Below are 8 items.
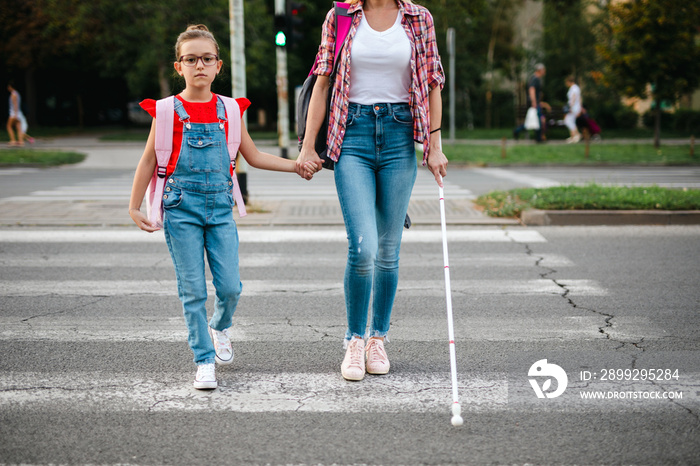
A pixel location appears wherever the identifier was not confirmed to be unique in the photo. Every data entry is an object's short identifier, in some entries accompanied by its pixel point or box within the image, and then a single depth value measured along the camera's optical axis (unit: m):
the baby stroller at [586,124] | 22.55
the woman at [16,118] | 21.53
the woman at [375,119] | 3.77
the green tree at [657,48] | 19.02
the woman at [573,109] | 22.00
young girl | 3.71
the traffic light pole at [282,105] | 17.12
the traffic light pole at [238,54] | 9.92
